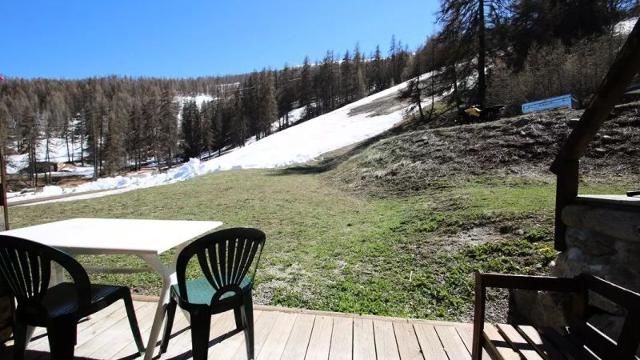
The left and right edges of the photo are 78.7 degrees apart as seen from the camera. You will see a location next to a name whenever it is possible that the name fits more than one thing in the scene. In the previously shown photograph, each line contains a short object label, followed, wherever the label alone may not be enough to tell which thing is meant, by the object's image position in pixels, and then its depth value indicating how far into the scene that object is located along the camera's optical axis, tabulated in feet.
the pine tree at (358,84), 207.51
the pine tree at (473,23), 56.85
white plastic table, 7.63
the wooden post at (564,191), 8.55
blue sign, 34.89
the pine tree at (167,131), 184.03
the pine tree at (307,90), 220.23
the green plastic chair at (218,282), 6.79
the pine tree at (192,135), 199.31
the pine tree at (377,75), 220.23
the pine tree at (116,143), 166.09
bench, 5.37
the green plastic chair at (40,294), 6.27
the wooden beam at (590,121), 6.53
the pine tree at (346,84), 215.31
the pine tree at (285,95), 222.48
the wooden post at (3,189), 9.38
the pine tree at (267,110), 187.73
